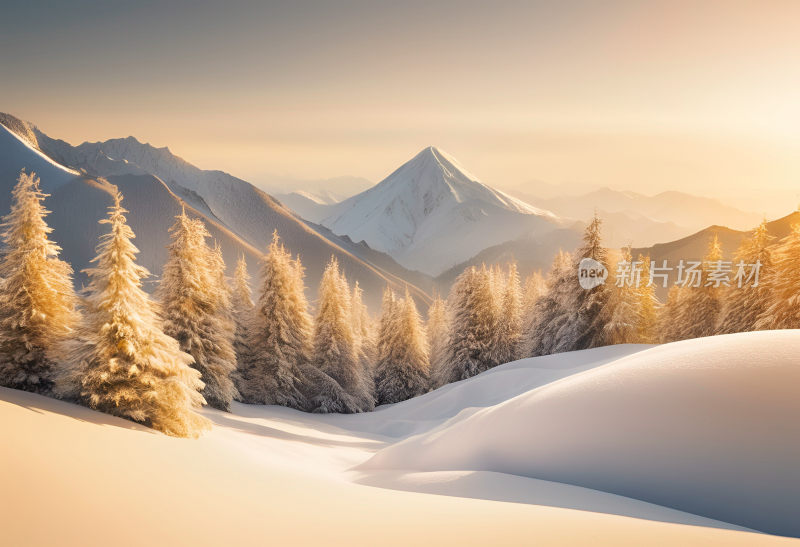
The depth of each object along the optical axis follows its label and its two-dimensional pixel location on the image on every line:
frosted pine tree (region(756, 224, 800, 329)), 23.53
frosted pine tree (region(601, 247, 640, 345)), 29.92
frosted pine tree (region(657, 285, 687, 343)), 38.59
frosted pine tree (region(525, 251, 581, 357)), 31.86
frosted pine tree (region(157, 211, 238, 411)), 20.75
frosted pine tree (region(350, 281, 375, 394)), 35.60
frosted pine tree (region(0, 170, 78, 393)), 11.86
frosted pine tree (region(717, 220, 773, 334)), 28.38
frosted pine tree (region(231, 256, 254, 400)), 27.11
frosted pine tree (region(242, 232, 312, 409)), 27.22
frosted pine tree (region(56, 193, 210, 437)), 9.98
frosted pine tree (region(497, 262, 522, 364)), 37.34
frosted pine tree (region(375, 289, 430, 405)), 38.25
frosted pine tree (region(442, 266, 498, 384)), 35.94
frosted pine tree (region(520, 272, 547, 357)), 35.44
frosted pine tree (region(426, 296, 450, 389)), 37.50
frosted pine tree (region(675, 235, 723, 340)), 36.12
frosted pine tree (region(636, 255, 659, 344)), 33.54
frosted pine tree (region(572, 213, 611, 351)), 30.95
